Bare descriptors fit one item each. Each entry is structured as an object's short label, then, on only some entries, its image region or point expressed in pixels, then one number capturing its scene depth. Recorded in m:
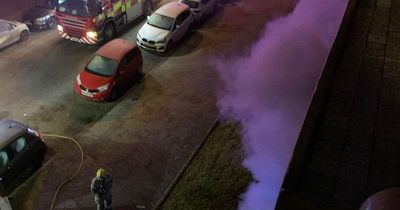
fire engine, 16.92
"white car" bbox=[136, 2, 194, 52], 17.36
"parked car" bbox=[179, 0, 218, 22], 20.06
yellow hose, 10.45
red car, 14.00
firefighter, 8.84
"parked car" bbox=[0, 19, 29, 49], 17.00
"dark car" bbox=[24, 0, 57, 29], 18.81
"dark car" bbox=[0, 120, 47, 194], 10.27
